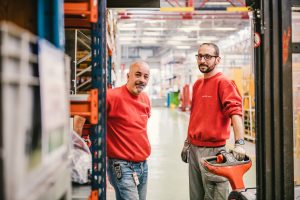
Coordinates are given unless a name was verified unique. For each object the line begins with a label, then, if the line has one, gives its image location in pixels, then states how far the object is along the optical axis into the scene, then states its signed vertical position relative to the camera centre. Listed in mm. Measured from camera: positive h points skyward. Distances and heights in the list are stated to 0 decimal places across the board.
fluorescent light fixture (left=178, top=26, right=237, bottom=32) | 20922 +3814
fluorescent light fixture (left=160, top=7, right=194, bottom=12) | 10292 +2456
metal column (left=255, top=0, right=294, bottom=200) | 2705 -73
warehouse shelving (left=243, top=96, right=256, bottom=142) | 10742 -942
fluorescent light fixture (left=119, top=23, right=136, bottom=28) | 20697 +4063
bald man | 3258 -452
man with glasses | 3547 -329
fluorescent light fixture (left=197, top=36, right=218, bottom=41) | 25228 +3856
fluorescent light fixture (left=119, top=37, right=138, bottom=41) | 26138 +4046
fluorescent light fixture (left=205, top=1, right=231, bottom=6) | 15047 +3919
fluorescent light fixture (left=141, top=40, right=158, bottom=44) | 28225 +4093
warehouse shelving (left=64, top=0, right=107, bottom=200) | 2162 +132
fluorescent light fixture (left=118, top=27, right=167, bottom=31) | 21922 +4048
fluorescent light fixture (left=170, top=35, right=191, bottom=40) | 25150 +3941
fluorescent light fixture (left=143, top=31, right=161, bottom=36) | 24641 +4160
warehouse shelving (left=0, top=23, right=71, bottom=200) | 1000 -92
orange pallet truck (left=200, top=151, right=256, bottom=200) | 2936 -711
